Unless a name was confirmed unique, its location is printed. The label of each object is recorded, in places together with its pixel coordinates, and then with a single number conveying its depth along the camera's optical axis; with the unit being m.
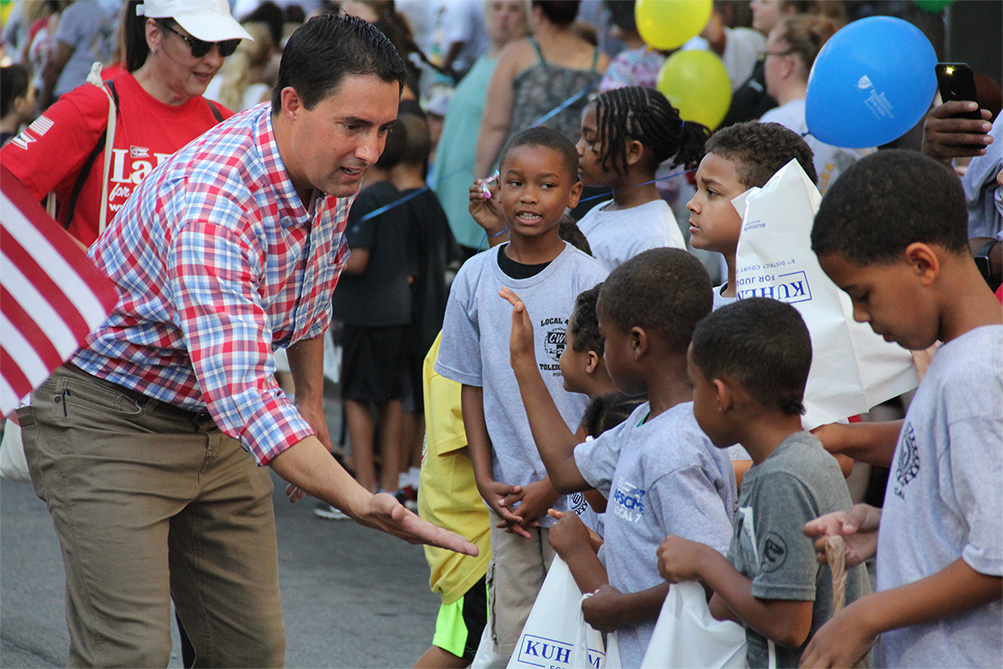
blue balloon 7.92
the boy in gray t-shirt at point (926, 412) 3.71
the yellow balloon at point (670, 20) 12.10
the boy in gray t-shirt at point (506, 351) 7.08
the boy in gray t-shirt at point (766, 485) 4.26
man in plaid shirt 5.31
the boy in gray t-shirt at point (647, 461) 4.96
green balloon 11.35
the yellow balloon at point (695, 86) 11.81
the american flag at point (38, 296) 4.97
